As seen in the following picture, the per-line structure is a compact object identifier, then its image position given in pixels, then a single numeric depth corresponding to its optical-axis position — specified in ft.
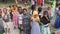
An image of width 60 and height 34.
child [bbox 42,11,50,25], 6.23
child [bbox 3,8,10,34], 5.87
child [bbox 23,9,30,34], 6.04
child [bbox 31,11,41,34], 6.06
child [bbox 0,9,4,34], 5.89
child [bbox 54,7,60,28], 6.51
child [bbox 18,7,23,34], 6.01
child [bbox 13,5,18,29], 5.96
